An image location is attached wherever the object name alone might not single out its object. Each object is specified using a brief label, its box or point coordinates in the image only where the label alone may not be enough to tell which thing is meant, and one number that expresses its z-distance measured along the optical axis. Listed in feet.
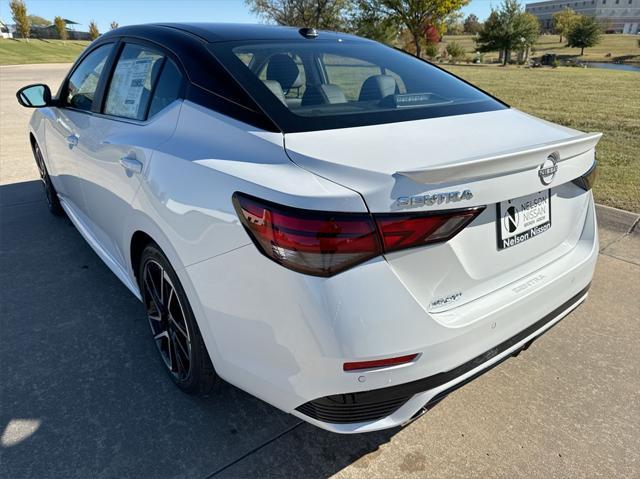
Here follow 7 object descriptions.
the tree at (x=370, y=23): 124.46
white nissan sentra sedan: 4.82
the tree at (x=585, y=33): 220.02
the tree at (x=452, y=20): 130.17
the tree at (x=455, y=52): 153.58
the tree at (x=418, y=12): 120.84
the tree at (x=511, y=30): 158.40
